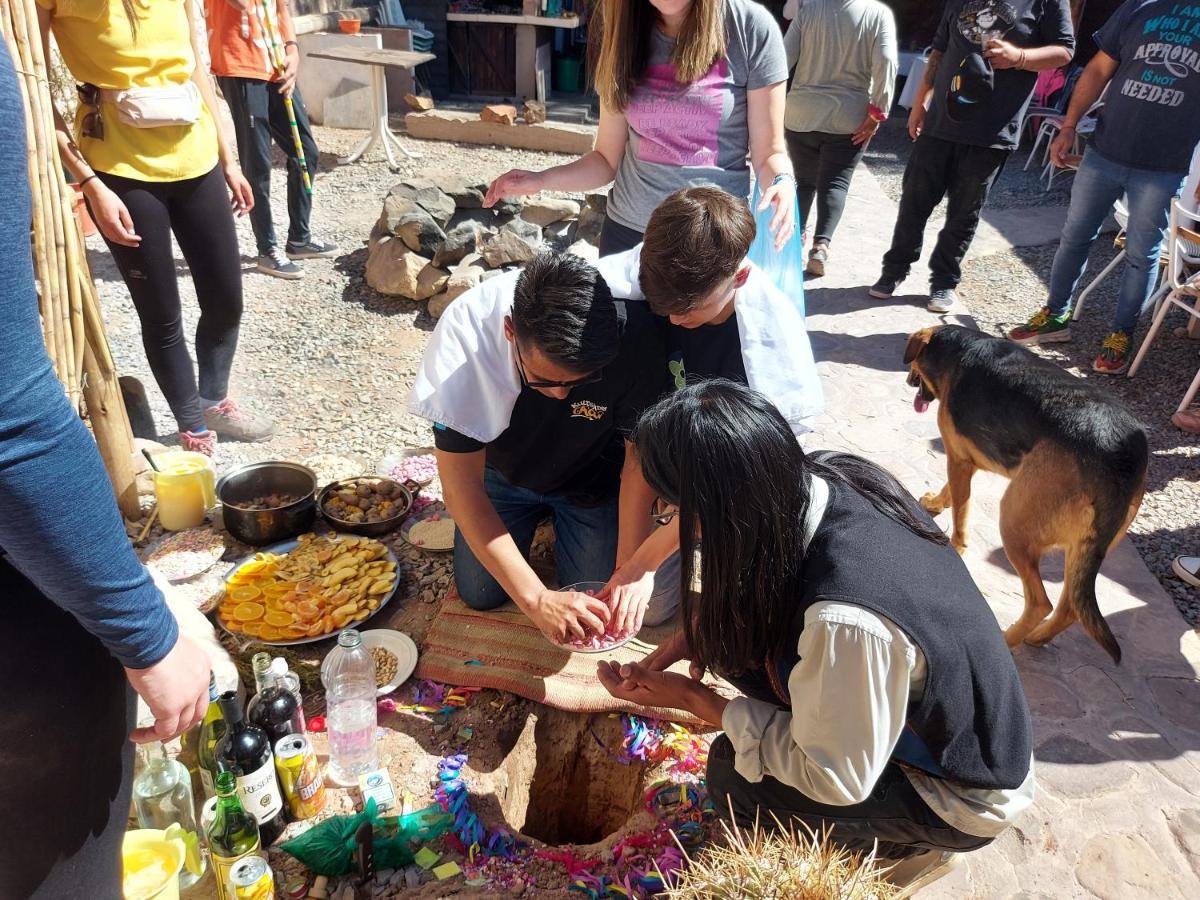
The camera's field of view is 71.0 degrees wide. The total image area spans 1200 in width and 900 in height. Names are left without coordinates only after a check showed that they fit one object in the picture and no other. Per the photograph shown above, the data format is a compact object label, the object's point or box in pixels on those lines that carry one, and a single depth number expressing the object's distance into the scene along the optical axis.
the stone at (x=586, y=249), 6.55
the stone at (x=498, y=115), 10.44
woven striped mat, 2.76
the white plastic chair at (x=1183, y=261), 5.05
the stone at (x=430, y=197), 6.60
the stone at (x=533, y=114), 10.60
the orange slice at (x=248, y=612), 2.86
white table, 9.17
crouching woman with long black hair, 1.66
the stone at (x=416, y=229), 6.18
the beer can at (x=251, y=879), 1.88
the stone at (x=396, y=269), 6.08
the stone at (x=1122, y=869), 2.46
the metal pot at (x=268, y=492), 3.20
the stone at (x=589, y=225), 7.32
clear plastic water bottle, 2.41
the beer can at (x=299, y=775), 2.18
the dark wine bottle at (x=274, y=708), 2.20
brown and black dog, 2.96
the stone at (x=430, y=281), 6.06
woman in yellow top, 3.07
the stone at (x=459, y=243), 6.15
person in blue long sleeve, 1.03
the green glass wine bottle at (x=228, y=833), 1.97
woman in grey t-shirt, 3.16
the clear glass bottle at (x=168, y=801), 2.05
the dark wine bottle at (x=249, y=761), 2.05
